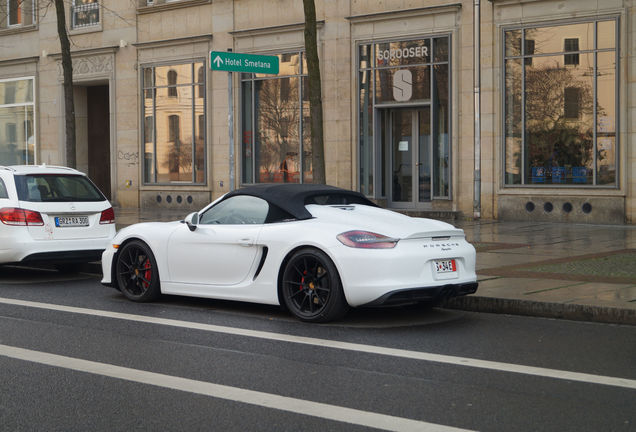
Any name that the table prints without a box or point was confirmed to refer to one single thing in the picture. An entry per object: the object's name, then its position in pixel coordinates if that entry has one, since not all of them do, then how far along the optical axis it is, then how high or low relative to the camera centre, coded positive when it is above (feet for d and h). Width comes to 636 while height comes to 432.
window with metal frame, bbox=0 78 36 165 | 99.91 +5.24
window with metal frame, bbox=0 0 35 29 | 99.77 +17.15
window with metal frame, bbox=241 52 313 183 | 76.23 +3.35
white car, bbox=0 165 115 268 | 38.14 -2.15
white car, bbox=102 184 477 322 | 26.40 -2.81
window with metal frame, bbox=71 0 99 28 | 92.63 +15.80
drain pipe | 65.98 +3.93
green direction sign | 48.79 +5.69
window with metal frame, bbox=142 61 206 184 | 83.71 +3.82
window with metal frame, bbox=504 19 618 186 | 60.64 +3.88
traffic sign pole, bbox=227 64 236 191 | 49.49 +2.44
